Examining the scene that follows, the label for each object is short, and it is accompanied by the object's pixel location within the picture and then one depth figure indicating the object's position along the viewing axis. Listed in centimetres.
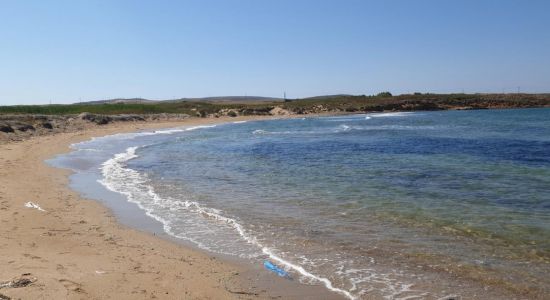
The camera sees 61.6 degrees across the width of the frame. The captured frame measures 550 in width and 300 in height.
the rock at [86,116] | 4924
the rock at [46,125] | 3850
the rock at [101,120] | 4969
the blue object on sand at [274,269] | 715
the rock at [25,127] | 3350
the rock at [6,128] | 3073
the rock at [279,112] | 8062
